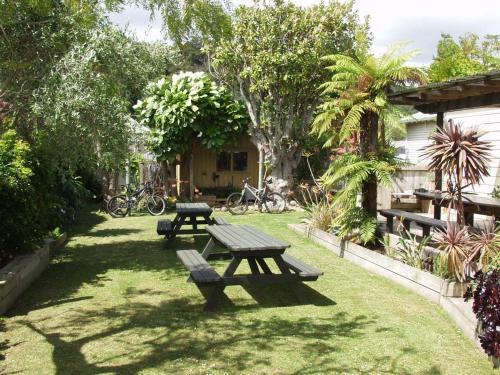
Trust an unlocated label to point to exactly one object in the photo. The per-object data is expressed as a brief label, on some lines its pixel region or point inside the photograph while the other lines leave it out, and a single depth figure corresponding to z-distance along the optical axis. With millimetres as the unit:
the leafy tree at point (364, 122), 8375
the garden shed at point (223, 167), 19266
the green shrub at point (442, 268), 6104
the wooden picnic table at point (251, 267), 5793
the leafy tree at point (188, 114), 16766
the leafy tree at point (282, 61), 15914
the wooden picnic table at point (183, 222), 9703
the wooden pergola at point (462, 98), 7051
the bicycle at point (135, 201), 14727
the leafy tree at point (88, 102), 7475
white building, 11883
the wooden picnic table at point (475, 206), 7777
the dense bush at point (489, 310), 4305
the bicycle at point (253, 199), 15758
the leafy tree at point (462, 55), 22562
